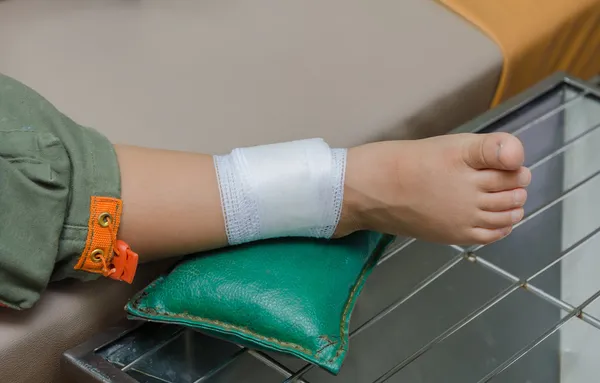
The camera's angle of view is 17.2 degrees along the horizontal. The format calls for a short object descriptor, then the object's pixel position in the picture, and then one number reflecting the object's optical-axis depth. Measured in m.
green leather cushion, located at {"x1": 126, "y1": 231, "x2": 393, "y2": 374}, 1.44
